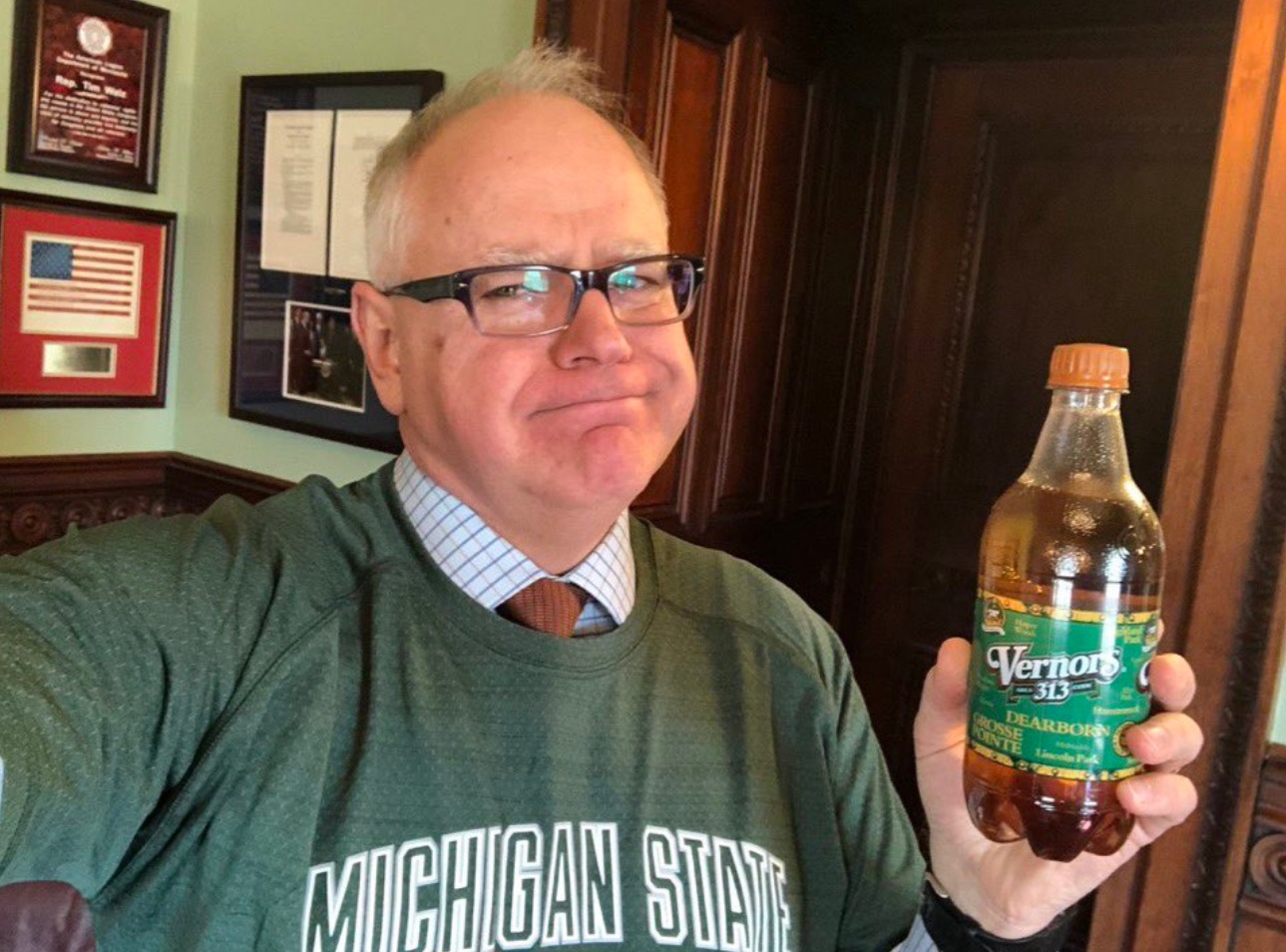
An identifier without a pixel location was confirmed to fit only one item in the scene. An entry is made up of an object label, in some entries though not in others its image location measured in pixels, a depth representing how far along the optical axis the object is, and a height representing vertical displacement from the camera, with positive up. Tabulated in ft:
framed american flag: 7.04 -0.32
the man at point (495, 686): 2.65 -1.02
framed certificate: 6.91 +1.03
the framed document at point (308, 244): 6.80 +0.19
